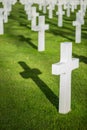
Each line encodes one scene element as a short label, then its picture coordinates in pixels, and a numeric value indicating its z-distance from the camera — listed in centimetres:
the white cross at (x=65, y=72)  475
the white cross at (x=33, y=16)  1171
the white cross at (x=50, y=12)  1741
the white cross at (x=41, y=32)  936
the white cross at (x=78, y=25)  1046
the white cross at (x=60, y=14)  1424
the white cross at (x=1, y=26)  1153
